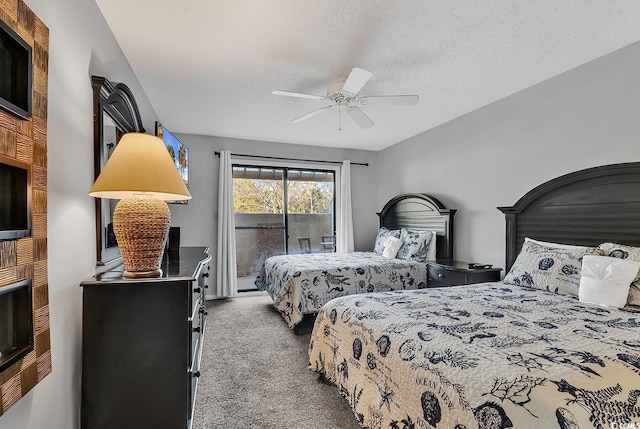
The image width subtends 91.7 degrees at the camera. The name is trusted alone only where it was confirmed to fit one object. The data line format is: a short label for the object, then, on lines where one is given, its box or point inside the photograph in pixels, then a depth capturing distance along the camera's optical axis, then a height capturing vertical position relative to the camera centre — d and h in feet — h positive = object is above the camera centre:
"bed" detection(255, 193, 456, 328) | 11.10 -2.10
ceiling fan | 7.67 +3.40
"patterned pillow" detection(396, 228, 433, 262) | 12.95 -1.26
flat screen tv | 10.43 +2.69
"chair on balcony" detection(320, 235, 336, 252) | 18.36 -1.54
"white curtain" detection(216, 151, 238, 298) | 15.39 -0.86
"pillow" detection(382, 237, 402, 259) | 13.79 -1.40
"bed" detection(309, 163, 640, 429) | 3.34 -1.86
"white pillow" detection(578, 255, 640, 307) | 6.34 -1.40
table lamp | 4.63 +0.41
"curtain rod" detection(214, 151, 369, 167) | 15.98 +3.22
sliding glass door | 16.83 +0.25
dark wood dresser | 4.66 -2.06
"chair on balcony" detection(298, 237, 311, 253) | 17.87 -1.55
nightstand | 10.11 -1.99
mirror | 5.44 +1.62
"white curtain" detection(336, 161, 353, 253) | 17.75 +0.04
